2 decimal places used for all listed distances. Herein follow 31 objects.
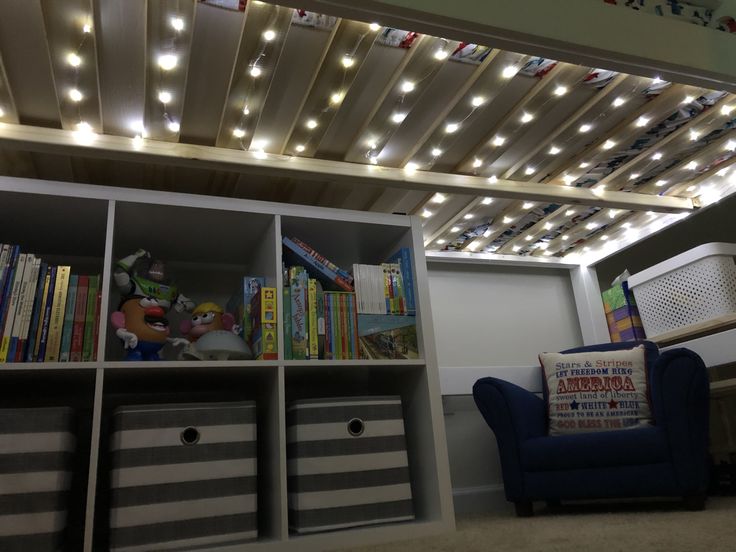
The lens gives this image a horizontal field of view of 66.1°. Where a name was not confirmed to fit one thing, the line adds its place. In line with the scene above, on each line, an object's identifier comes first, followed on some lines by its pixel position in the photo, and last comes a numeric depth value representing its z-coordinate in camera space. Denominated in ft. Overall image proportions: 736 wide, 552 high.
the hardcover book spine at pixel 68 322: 5.60
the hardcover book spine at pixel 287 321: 6.17
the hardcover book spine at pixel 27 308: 5.36
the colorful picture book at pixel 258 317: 6.08
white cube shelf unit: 5.63
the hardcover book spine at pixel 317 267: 6.75
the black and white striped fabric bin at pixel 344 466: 5.71
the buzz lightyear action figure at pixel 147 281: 6.32
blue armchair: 6.22
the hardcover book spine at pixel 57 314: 5.51
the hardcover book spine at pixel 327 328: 6.37
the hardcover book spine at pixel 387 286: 6.82
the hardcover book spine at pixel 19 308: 5.32
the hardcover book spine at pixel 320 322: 6.35
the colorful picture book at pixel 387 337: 6.57
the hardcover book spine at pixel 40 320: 5.43
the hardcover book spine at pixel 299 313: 6.23
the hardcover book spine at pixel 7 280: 5.43
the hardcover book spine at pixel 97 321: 5.69
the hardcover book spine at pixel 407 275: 6.88
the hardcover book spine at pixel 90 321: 5.71
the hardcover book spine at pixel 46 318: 5.48
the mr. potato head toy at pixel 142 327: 5.98
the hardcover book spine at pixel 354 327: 6.48
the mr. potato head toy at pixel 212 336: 6.05
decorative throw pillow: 7.11
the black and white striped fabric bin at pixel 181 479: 5.17
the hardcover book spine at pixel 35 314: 5.41
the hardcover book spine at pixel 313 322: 6.29
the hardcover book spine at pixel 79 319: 5.65
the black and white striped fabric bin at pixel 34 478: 4.81
